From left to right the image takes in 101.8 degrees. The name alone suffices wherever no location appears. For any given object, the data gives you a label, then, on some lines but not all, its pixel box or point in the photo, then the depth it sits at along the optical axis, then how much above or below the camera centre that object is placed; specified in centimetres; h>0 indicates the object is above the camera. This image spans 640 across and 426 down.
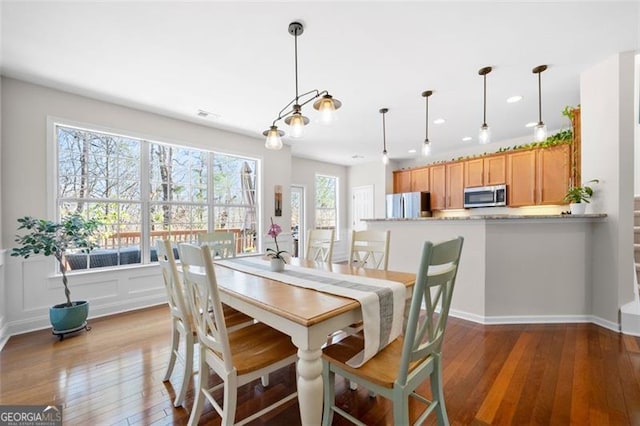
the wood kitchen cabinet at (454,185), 525 +54
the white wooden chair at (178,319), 156 -72
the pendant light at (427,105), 312 +142
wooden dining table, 112 -49
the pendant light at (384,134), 363 +137
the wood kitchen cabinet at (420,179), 582 +73
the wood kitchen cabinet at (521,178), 437 +56
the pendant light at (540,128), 264 +84
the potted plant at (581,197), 274 +14
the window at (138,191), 313 +30
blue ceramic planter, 256 -103
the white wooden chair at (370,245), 224 -30
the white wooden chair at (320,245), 257 -34
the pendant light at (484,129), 264 +86
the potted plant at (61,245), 250 -32
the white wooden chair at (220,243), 257 -31
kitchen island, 279 -63
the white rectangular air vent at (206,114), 362 +139
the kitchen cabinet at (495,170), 470 +76
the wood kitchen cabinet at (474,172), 497 +75
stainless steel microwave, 464 +27
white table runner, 126 -45
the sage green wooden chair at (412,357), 107 -74
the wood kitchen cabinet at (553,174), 402 +58
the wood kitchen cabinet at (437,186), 554 +55
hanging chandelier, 181 +69
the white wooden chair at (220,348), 117 -75
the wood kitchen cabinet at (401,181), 618 +74
